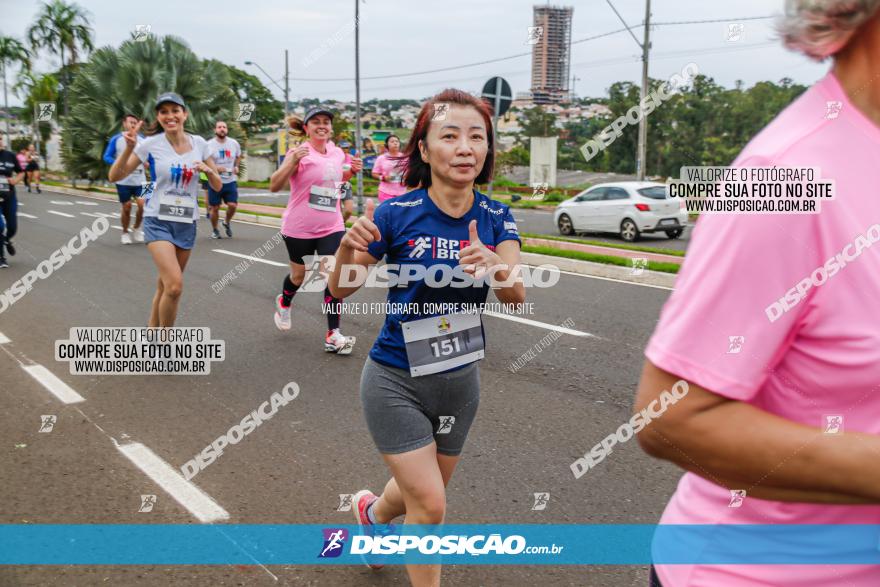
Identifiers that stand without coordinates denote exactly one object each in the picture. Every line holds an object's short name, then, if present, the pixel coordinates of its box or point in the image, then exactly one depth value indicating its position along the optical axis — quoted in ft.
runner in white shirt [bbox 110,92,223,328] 21.97
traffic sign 40.50
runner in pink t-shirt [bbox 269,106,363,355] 23.35
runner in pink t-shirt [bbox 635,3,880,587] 3.18
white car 59.98
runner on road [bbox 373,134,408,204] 38.28
